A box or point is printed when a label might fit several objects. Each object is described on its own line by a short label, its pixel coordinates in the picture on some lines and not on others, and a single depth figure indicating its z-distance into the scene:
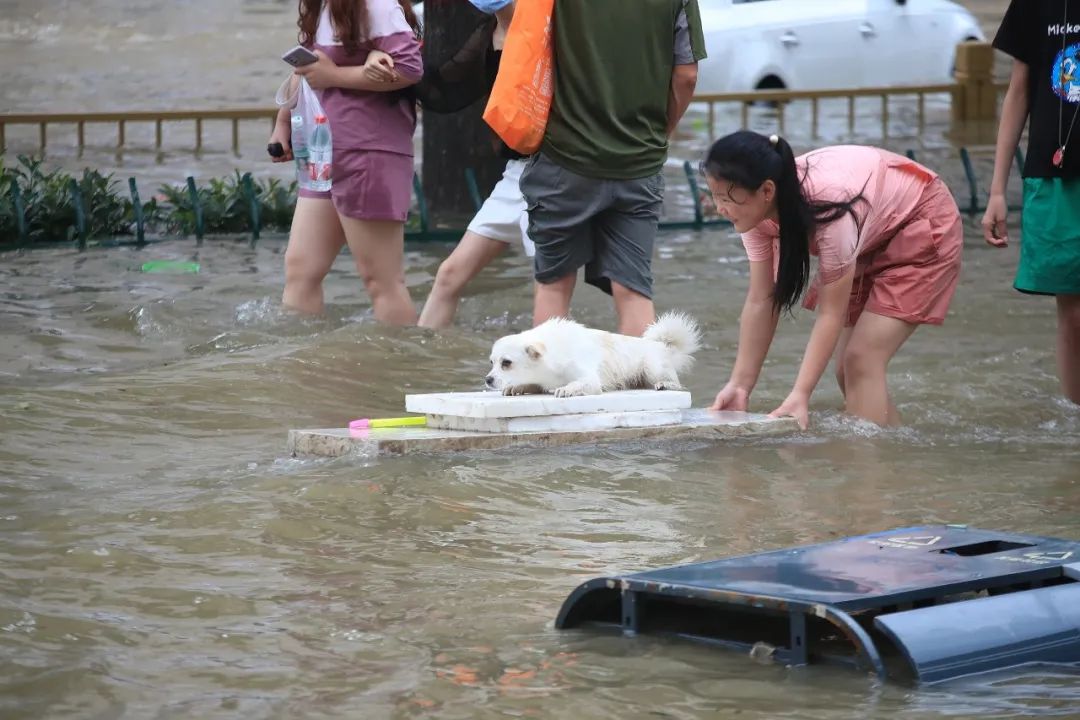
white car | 40.47
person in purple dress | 15.04
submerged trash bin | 7.59
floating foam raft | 11.81
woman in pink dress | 11.80
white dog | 12.54
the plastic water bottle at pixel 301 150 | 15.54
